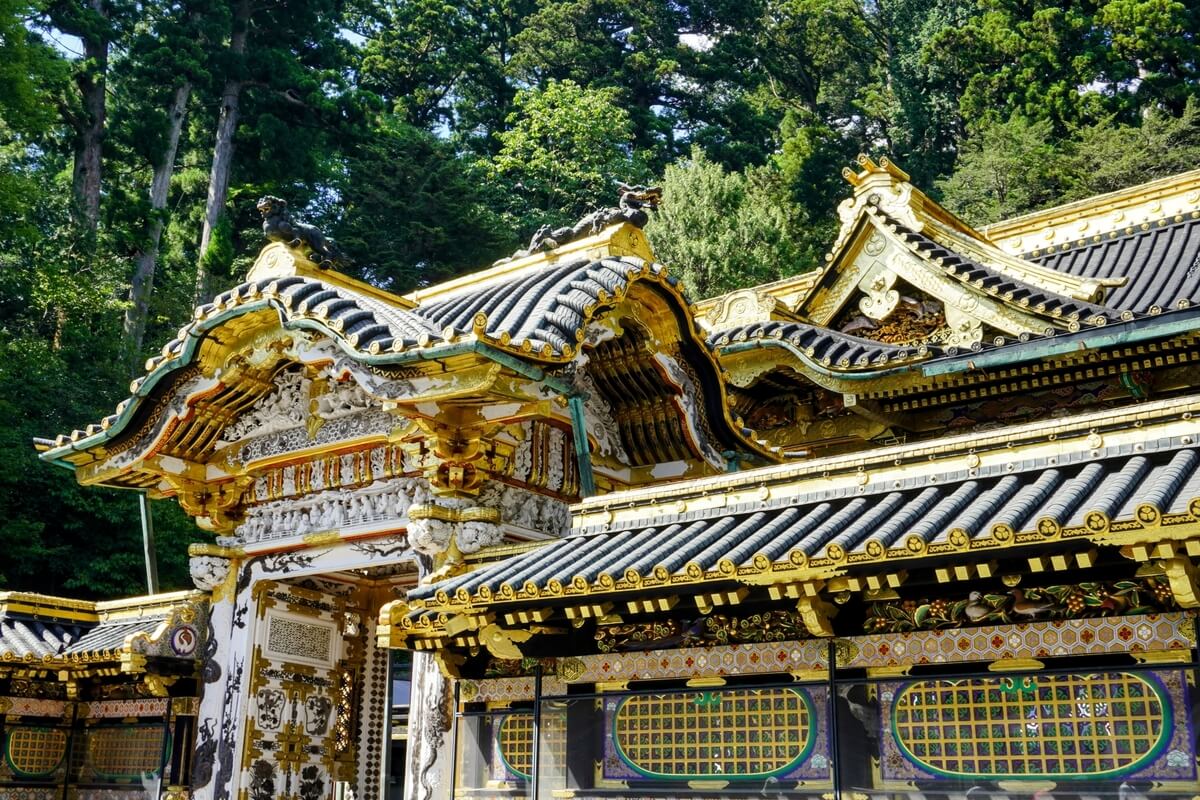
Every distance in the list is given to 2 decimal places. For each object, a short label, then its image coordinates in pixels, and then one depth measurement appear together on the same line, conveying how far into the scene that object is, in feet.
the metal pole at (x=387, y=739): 38.81
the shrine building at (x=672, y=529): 24.08
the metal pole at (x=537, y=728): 30.32
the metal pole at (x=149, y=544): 45.03
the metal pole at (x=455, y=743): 32.71
